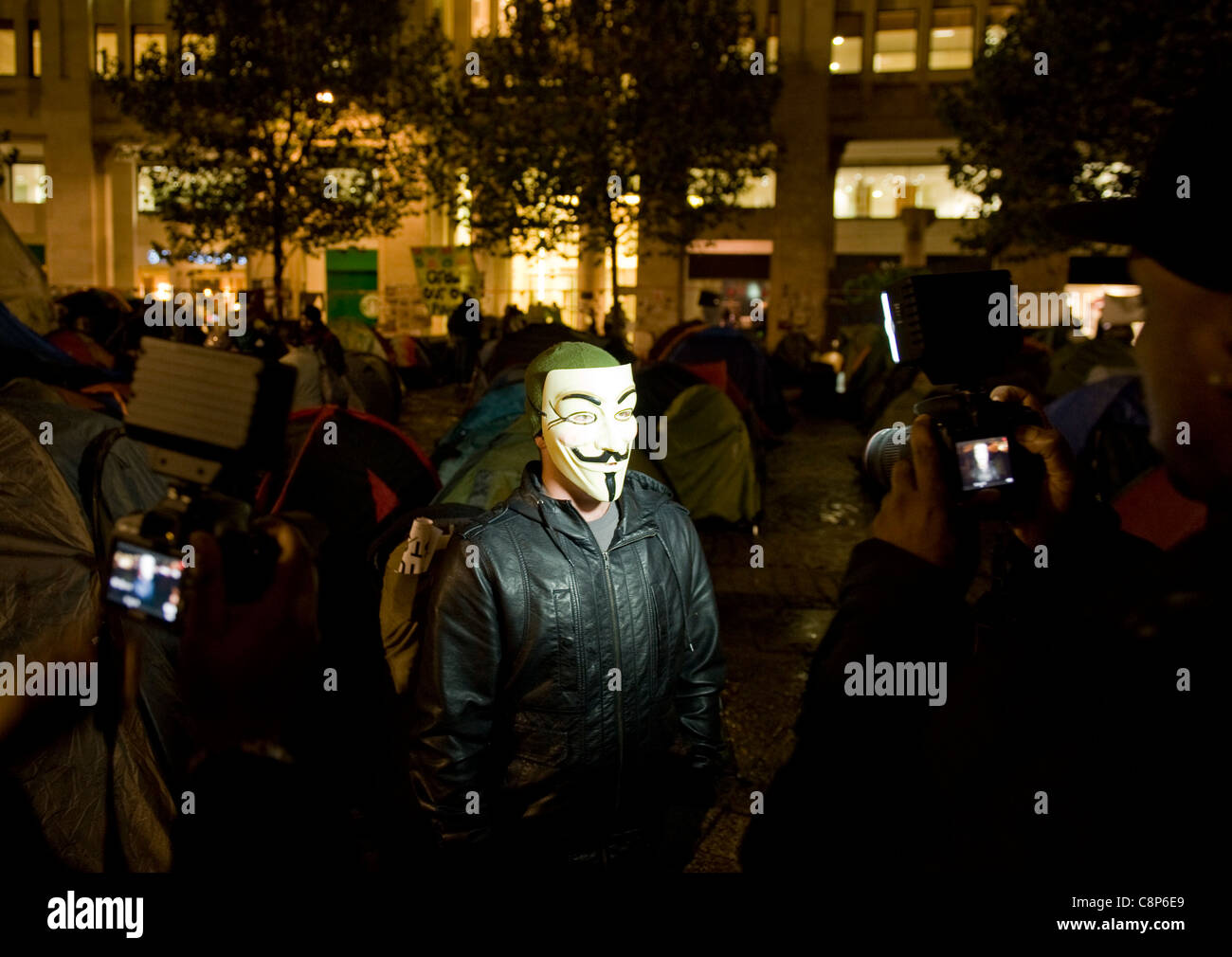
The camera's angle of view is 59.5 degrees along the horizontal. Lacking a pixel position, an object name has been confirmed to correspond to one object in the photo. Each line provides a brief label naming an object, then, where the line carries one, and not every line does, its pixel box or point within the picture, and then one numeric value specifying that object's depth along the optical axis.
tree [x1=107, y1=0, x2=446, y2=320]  22.98
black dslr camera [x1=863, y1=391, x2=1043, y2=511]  1.70
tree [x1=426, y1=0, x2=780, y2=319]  24.41
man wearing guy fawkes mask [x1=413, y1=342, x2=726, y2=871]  2.81
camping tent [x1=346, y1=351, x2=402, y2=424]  12.38
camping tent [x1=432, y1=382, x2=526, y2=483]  5.69
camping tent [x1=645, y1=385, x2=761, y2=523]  10.91
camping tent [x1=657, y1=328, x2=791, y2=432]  16.16
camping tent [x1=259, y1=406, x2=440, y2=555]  4.71
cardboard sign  22.86
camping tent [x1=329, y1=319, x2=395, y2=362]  18.19
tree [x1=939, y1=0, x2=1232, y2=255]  15.14
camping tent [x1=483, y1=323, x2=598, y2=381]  7.33
